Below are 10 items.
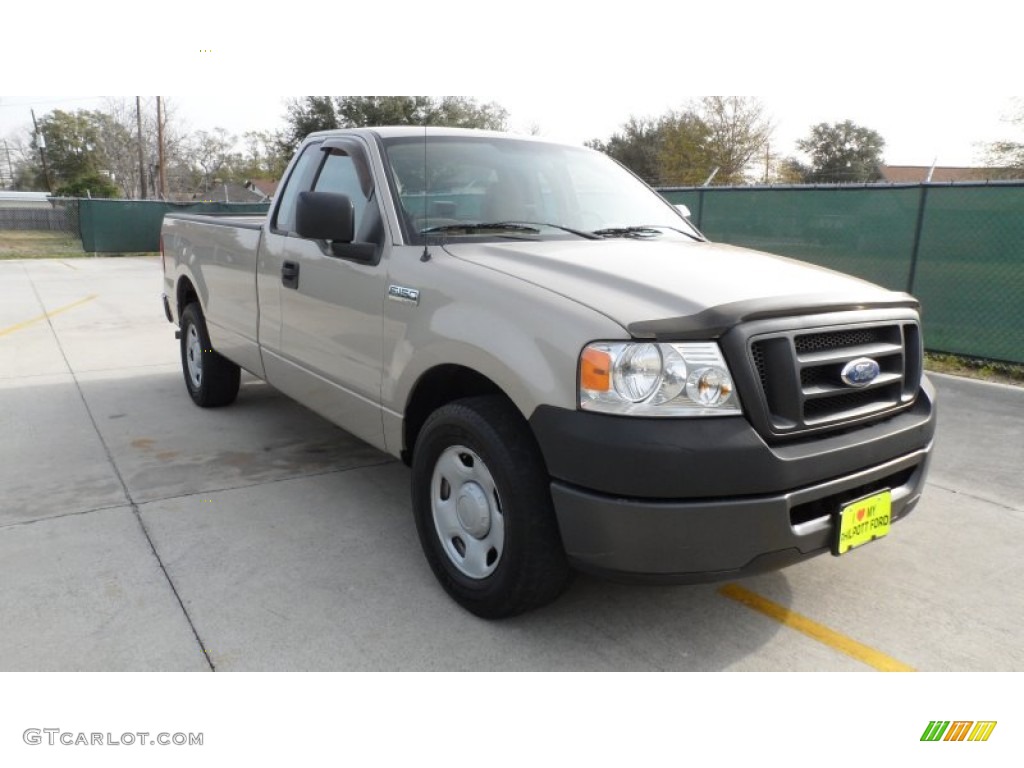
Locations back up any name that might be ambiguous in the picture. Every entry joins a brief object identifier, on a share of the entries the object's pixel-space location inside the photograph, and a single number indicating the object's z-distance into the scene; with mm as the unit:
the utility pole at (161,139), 34969
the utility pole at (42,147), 56844
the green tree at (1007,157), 25531
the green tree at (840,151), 39041
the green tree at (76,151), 54188
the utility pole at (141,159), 41562
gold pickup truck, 2570
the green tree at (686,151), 37781
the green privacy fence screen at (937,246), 8164
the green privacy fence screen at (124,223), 24453
